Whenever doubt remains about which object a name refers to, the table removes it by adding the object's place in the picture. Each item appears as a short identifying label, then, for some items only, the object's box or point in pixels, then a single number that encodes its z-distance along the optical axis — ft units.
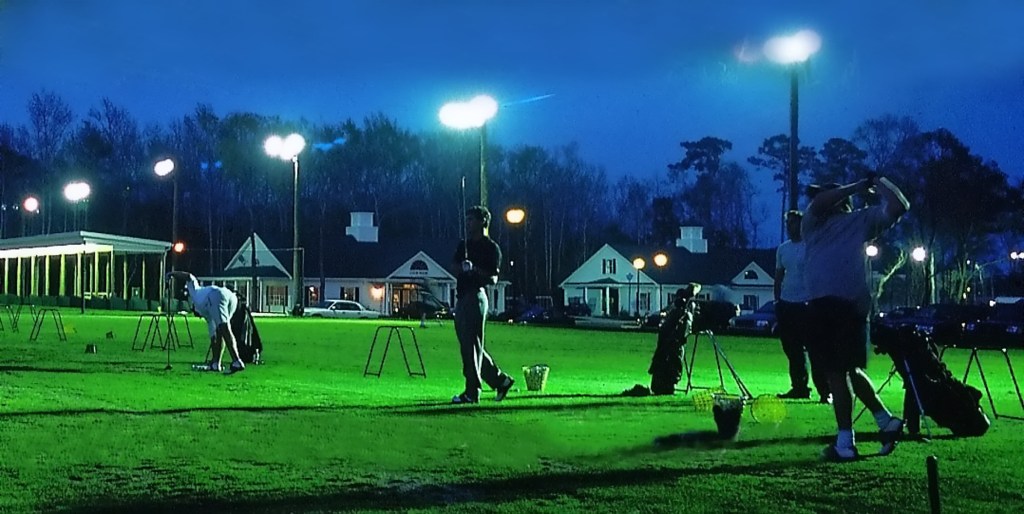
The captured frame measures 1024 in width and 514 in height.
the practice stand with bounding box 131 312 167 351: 74.45
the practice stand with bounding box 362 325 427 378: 55.18
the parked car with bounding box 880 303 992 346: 149.79
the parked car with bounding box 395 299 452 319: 216.54
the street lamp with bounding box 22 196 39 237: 226.17
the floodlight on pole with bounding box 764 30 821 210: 71.31
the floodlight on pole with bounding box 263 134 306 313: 175.51
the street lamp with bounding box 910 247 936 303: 218.59
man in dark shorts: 26.05
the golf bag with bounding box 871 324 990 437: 30.35
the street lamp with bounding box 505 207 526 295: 110.22
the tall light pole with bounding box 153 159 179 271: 191.80
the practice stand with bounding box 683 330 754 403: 40.34
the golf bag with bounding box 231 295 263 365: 61.00
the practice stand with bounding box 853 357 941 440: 30.22
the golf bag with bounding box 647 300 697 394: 43.24
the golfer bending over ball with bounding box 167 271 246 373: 53.72
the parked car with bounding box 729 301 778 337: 166.42
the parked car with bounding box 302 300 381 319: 215.72
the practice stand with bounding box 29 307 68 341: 86.54
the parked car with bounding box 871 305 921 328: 162.50
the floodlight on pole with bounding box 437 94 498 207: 84.53
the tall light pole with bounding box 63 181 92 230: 200.64
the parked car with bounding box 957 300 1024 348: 139.85
